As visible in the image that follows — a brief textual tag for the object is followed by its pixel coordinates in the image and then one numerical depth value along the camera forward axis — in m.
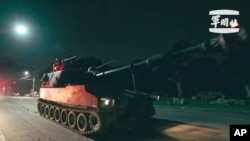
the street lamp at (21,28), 13.45
